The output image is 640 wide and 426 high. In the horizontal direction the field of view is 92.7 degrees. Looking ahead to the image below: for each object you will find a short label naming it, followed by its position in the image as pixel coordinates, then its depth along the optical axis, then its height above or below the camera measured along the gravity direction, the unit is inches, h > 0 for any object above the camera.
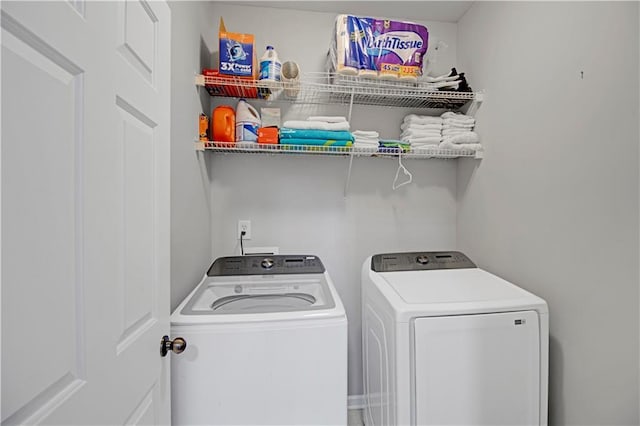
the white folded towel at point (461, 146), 75.7 +16.4
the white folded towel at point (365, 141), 74.2 +17.3
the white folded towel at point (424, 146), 77.0 +16.7
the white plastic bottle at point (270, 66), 67.3 +32.3
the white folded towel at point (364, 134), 74.4 +19.1
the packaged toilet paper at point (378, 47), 69.4 +38.2
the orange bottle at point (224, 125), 69.6 +20.0
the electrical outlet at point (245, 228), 81.6 -4.2
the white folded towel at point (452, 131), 77.7 +20.7
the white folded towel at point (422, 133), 77.8 +20.4
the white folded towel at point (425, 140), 77.6 +18.3
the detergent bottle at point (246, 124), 69.6 +20.3
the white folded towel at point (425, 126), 78.5 +22.1
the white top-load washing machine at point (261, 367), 45.8 -23.7
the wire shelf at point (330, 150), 68.5 +14.8
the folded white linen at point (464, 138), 75.8 +18.4
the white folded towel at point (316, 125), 70.4 +20.2
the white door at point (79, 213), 18.3 +0.0
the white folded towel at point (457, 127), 78.5 +22.0
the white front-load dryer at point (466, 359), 49.0 -23.9
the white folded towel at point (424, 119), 79.0 +24.0
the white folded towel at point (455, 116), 78.7 +24.8
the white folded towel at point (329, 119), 71.9 +21.9
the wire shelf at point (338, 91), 68.3 +29.8
